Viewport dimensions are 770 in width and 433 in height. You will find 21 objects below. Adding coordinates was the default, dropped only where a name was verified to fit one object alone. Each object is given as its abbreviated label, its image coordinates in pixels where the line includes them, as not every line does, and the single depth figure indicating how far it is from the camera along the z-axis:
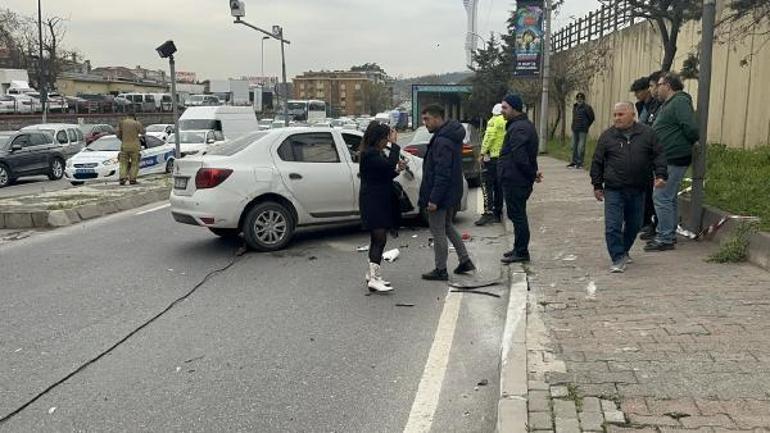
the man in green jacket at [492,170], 10.45
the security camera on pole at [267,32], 24.12
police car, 18.00
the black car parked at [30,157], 19.52
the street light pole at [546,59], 24.64
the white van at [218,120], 26.41
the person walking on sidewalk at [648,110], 8.24
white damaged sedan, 8.34
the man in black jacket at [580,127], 16.77
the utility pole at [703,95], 7.52
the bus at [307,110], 62.43
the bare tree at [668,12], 12.69
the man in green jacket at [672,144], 7.34
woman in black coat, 6.51
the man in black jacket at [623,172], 6.54
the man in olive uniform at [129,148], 15.37
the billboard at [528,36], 25.08
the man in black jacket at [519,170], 7.25
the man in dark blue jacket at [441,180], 6.68
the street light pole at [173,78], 15.26
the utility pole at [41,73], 40.75
